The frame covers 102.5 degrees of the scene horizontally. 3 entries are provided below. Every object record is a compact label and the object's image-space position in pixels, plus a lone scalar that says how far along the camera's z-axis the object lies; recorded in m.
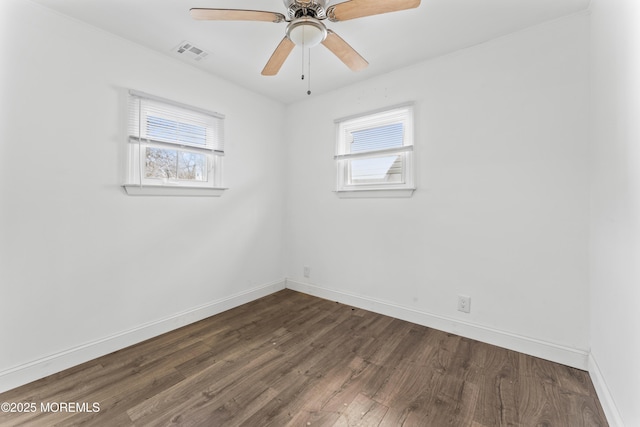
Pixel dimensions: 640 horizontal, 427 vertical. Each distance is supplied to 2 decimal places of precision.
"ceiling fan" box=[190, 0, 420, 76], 1.31
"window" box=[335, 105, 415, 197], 2.56
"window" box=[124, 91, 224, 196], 2.12
